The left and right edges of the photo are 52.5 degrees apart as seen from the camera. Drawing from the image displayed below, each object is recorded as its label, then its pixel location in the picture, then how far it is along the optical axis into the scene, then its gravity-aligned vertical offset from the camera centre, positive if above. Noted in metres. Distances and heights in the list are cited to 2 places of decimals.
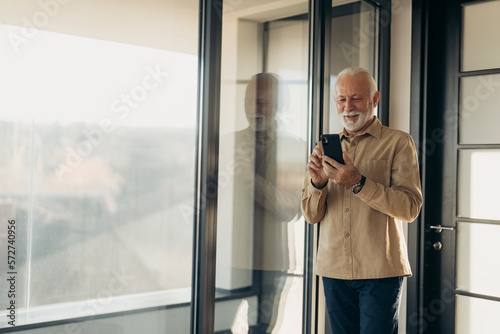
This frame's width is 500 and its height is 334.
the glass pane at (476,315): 2.85 -0.82
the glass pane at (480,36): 2.89 +0.80
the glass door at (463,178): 2.88 -0.03
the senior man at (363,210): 1.98 -0.16
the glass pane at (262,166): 2.12 +0.02
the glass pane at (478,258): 2.85 -0.49
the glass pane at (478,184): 2.86 -0.06
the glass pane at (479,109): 2.87 +0.37
